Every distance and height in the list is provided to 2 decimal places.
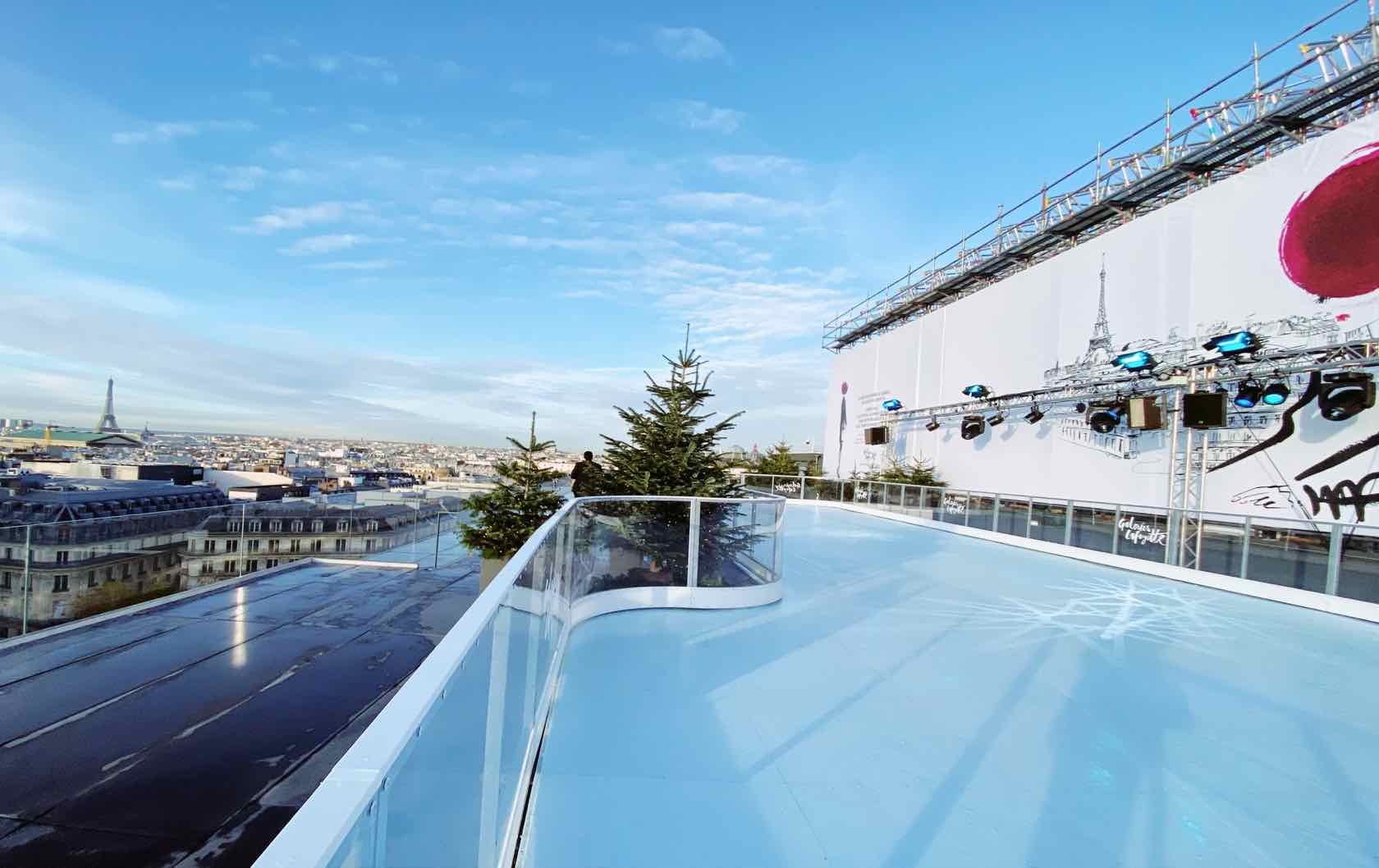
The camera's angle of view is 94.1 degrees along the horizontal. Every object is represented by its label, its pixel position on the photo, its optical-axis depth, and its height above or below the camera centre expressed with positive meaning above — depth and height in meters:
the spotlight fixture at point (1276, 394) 10.60 +1.68
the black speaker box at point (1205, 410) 10.42 +1.32
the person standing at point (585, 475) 8.48 -0.32
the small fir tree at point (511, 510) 10.74 -1.07
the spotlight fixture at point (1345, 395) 9.48 +1.58
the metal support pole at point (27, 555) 7.43 -1.61
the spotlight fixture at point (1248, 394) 10.70 +1.66
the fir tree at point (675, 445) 7.98 +0.14
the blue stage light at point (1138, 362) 11.81 +2.31
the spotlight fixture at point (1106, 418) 13.52 +1.39
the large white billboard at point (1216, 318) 10.02 +3.52
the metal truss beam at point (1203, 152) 10.77 +6.88
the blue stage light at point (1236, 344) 10.11 +2.37
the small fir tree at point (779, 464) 24.66 -0.03
